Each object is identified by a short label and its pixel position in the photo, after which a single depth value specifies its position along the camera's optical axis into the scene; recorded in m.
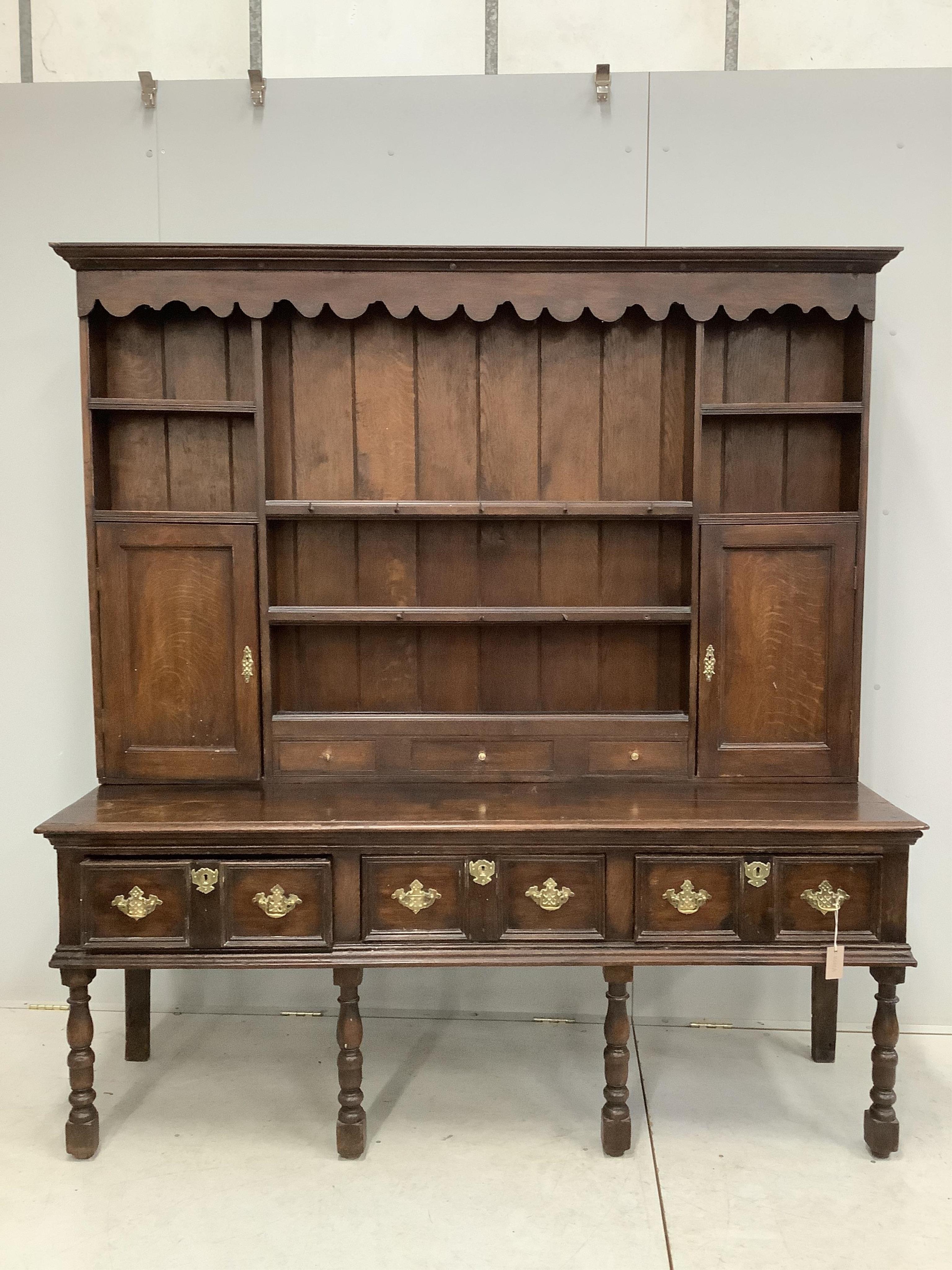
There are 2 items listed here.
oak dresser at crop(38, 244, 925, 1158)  2.37
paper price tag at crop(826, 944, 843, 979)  2.32
